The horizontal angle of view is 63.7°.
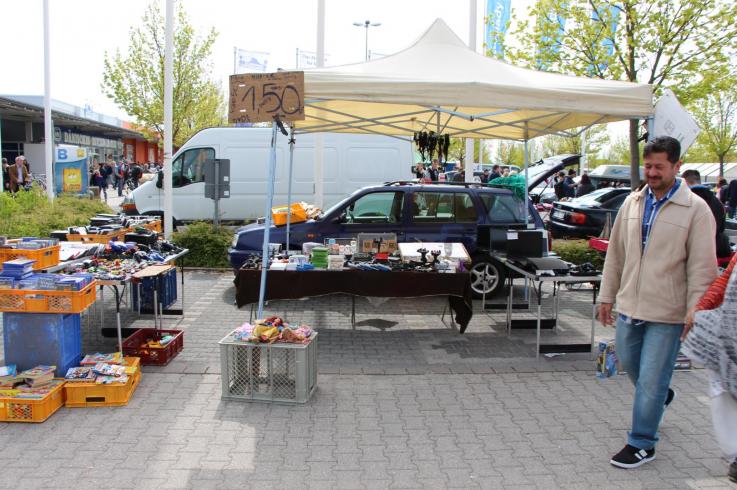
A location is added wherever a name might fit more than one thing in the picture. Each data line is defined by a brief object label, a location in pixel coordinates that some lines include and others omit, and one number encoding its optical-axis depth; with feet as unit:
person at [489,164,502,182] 73.10
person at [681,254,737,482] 10.64
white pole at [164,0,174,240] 35.06
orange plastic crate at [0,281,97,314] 15.61
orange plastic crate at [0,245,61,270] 17.70
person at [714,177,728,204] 66.19
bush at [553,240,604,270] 34.24
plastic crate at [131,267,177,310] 24.61
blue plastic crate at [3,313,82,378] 15.98
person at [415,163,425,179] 49.01
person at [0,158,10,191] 72.00
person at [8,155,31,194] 67.82
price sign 16.83
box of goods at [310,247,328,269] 20.79
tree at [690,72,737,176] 116.39
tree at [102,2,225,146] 72.02
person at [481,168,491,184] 85.05
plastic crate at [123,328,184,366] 18.83
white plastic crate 16.06
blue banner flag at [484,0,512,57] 41.67
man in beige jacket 11.85
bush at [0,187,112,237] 34.27
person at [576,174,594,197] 66.80
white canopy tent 18.51
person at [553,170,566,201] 74.24
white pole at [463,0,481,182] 36.11
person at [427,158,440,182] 50.86
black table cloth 20.08
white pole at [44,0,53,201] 50.92
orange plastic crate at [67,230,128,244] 24.67
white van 44.91
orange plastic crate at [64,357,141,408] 15.64
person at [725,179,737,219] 63.87
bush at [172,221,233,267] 35.37
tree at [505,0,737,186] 34.14
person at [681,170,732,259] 18.32
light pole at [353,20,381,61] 101.71
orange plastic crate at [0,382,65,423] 14.52
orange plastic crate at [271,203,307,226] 27.55
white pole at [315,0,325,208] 37.09
